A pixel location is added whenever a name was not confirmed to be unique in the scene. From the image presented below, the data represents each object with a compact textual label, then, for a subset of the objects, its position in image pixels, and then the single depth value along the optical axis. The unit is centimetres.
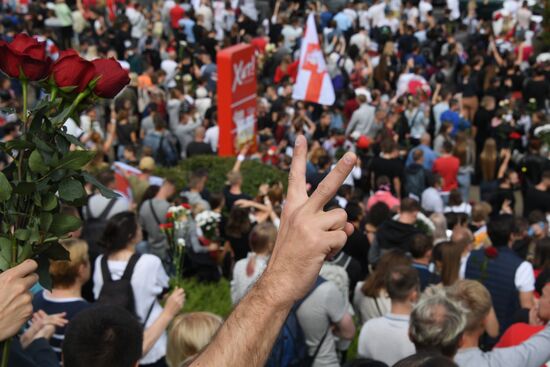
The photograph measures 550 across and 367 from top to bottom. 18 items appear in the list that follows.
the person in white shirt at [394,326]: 440
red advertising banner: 1136
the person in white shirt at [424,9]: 1958
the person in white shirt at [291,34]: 1811
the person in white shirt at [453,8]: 2055
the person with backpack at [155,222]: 752
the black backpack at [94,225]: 661
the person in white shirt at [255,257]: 554
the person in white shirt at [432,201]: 977
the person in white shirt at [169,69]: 1559
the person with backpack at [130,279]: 481
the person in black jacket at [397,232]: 702
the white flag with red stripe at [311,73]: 1168
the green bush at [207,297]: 699
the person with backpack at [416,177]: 1057
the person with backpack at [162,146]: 1170
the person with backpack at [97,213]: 670
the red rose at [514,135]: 1191
